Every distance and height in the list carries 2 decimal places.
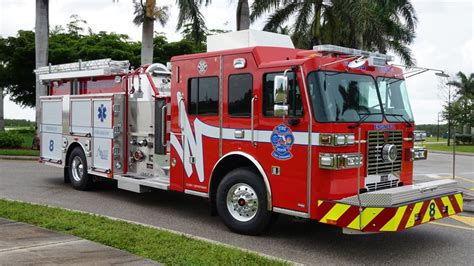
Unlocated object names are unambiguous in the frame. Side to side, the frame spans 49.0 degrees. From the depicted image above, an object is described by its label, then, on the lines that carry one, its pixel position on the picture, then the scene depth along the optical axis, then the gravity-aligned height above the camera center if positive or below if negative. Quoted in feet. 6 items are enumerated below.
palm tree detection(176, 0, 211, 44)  65.70 +12.78
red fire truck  21.72 -1.00
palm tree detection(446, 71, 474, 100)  178.64 +12.86
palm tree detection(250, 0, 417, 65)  74.23 +15.62
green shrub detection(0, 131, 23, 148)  70.33 -3.75
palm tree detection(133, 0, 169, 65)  62.39 +10.96
